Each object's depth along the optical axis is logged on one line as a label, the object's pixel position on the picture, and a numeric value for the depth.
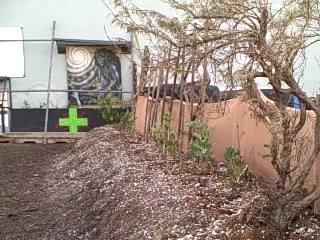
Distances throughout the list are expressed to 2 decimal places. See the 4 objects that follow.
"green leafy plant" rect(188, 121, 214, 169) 4.64
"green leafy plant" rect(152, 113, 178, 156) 5.59
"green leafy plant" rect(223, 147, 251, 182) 4.04
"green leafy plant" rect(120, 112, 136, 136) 7.81
